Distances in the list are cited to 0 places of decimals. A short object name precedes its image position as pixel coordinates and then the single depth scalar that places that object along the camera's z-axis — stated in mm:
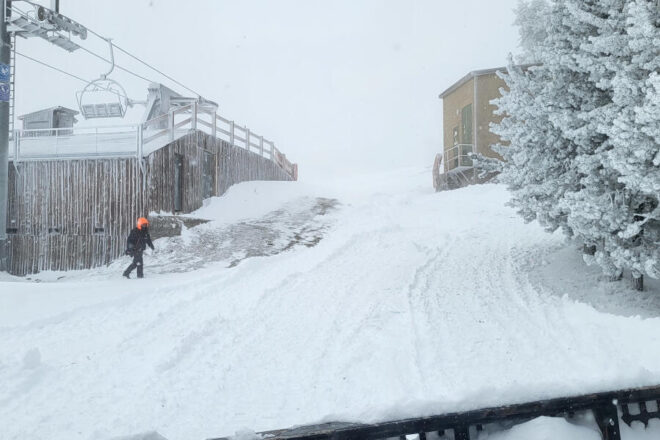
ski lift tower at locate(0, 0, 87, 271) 12859
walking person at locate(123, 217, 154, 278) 11805
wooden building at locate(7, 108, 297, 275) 15688
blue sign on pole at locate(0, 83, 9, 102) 12781
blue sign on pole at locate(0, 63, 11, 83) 12703
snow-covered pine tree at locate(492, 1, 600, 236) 7500
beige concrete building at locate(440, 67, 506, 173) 23312
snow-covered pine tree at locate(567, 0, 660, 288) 6023
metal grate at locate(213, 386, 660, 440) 2705
